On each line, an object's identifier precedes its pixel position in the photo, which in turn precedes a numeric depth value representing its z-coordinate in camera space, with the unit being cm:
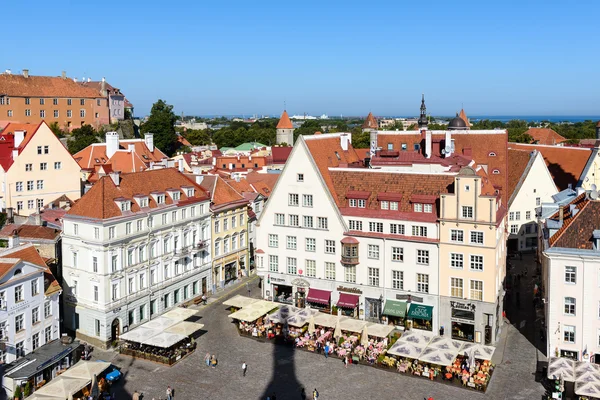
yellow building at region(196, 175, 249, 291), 6675
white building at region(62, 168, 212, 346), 5216
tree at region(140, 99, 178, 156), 13800
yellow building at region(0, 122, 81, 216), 7250
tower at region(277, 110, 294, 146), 17938
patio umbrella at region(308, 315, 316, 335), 5231
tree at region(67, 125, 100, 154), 11134
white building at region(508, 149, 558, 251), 7981
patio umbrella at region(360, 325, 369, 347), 4944
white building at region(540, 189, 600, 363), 4519
